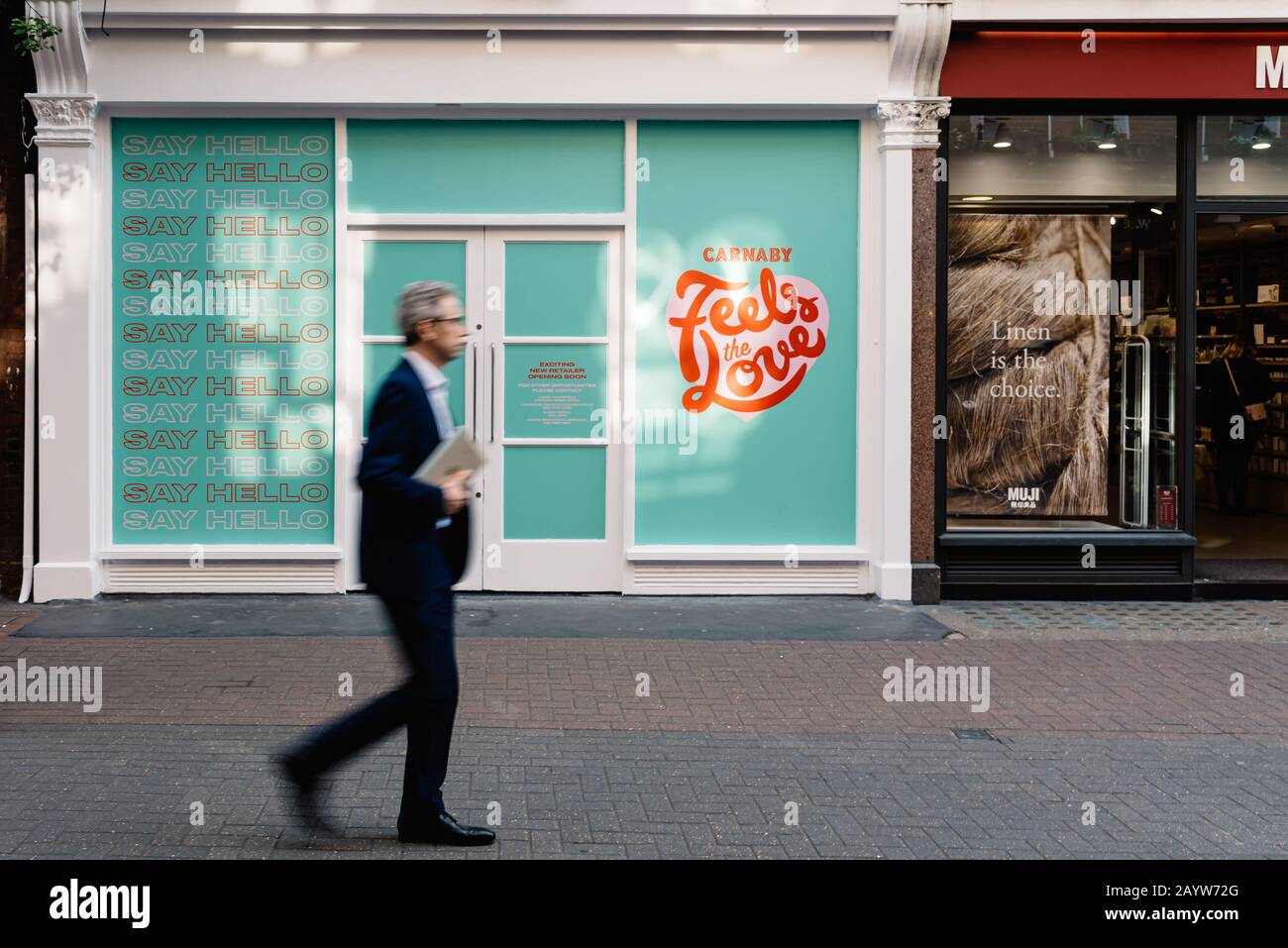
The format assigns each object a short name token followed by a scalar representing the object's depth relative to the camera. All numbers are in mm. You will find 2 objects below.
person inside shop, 13727
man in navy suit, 4875
